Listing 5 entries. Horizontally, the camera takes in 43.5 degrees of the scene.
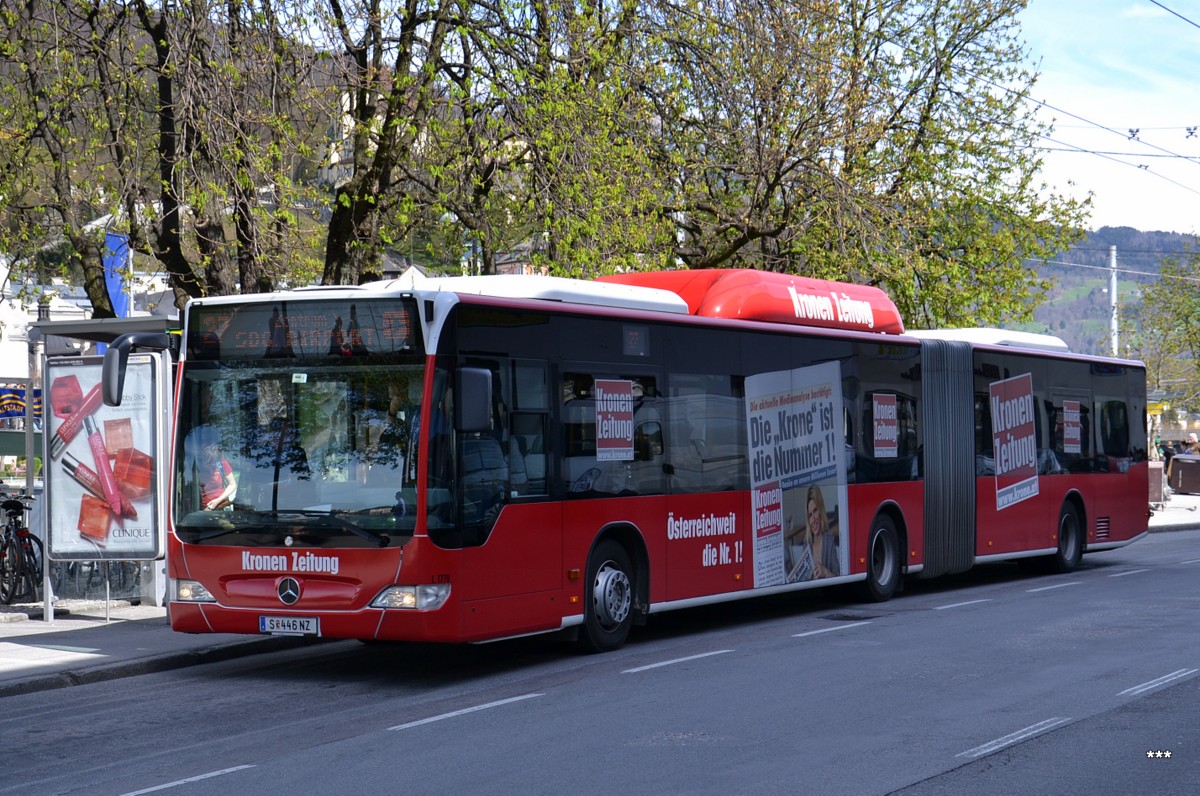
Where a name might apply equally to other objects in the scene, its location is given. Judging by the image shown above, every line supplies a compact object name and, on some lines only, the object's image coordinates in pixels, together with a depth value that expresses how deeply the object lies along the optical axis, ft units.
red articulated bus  34.63
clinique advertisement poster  45.55
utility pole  215.53
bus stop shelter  46.09
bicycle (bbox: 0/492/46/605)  50.34
